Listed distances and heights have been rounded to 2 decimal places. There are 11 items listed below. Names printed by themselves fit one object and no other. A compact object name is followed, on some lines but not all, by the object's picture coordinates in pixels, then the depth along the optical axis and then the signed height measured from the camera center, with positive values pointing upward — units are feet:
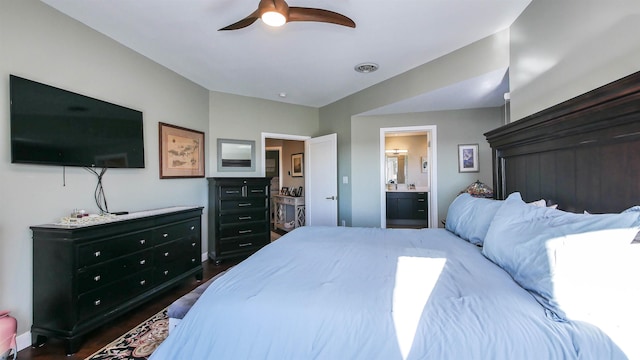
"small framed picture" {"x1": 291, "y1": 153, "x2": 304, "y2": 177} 22.07 +1.38
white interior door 14.80 +0.05
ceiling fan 5.45 +3.73
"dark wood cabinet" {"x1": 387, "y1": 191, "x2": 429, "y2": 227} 21.62 -2.30
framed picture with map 10.57 +1.31
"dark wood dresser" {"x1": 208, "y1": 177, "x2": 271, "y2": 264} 12.19 -1.63
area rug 6.01 -3.86
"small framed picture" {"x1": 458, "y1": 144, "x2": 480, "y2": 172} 12.80 +1.04
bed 2.96 -1.52
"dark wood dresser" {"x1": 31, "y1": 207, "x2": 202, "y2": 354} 6.22 -2.30
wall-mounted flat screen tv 6.11 +1.46
